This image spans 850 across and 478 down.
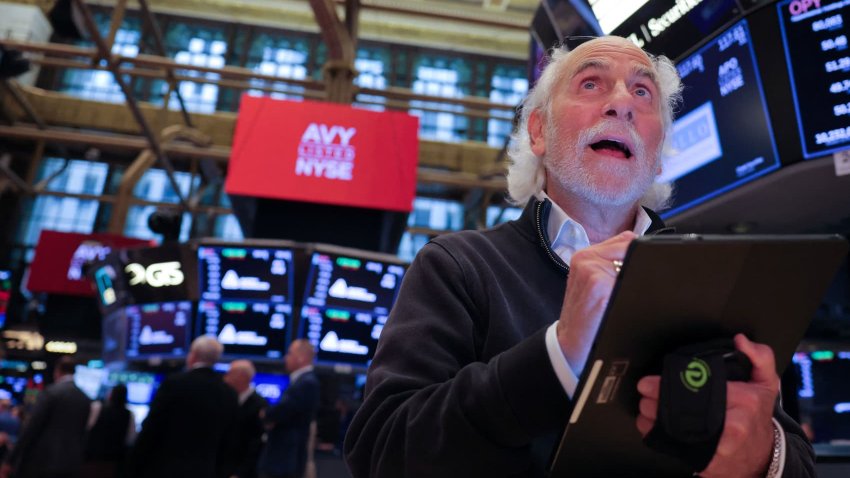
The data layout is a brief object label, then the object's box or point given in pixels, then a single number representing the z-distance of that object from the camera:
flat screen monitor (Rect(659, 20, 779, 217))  2.82
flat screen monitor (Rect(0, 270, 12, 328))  11.57
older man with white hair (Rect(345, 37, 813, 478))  0.81
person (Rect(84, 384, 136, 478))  6.18
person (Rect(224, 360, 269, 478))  5.06
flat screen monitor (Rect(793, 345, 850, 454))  3.12
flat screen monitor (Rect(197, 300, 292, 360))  5.58
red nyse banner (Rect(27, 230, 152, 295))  9.45
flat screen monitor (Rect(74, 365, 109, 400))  10.41
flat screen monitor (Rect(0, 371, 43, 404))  12.28
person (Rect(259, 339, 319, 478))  4.74
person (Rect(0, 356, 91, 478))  4.87
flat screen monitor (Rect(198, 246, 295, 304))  5.50
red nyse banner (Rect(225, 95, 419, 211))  5.53
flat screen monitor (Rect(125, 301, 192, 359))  5.86
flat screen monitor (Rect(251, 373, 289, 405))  6.41
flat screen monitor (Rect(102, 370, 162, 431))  8.05
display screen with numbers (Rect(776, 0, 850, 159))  2.57
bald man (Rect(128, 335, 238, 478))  4.02
